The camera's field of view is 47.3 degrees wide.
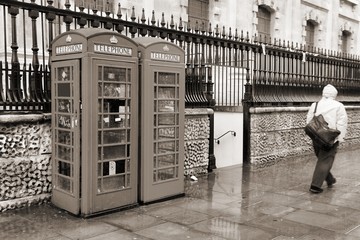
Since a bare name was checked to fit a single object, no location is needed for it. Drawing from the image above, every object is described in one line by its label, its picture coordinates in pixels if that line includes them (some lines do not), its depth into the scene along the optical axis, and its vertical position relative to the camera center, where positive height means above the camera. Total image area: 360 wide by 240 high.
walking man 7.03 -0.37
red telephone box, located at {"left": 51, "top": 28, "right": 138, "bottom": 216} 5.32 -0.27
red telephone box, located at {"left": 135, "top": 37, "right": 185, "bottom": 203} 5.97 -0.26
